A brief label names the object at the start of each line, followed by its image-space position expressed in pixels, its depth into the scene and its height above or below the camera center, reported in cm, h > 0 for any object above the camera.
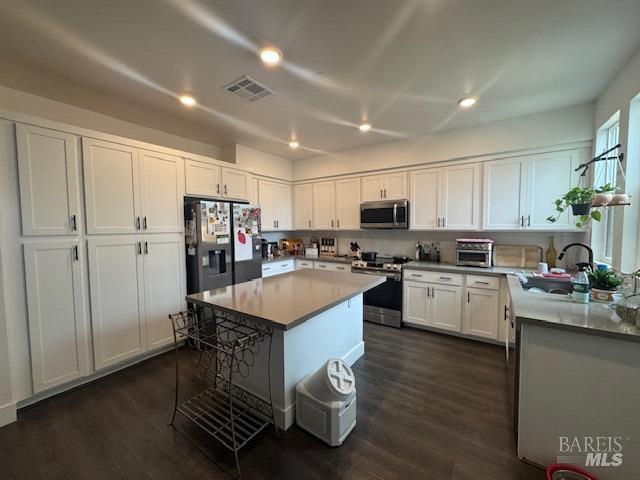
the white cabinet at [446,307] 321 -101
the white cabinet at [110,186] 229 +42
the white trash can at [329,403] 164 -114
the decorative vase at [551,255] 302 -35
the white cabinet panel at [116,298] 234 -65
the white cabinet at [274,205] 438 +43
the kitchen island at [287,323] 164 -74
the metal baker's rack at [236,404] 168 -133
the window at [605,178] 240 +46
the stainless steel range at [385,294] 357 -95
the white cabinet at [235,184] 352 +65
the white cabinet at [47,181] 196 +41
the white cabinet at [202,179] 307 +64
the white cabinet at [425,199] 359 +41
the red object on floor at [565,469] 132 -128
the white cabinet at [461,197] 332 +39
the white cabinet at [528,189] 285 +44
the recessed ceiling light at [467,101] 256 +127
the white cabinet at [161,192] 268 +42
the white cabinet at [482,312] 298 -102
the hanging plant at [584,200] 178 +19
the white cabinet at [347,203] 427 +42
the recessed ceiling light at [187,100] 251 +129
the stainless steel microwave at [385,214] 377 +21
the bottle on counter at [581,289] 174 -43
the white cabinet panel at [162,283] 271 -59
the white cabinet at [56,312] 201 -67
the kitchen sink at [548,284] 237 -56
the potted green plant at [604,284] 170 -39
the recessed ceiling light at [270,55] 183 +127
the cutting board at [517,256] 314 -37
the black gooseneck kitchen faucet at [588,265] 206 -32
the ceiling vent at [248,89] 222 +128
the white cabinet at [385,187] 385 +63
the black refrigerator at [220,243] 300 -17
